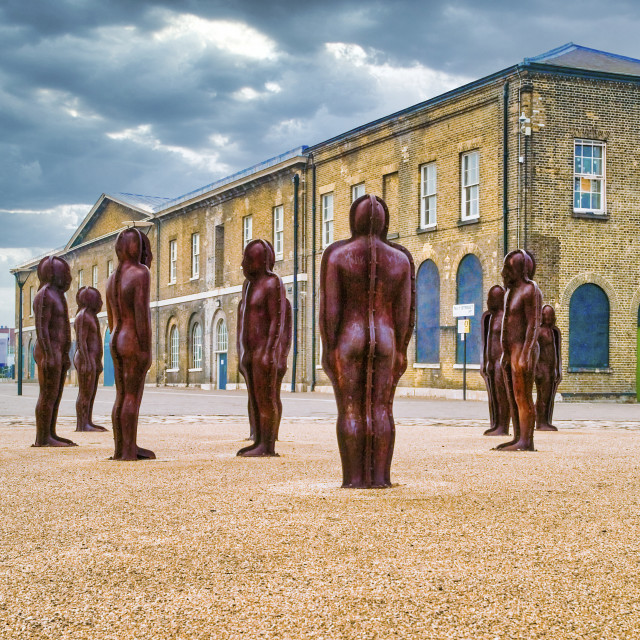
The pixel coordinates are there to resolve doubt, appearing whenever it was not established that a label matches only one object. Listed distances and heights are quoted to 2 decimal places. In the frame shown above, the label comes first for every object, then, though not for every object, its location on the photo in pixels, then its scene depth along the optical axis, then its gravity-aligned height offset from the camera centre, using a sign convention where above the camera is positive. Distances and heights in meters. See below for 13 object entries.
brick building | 28.12 +4.48
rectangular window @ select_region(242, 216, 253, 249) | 43.12 +5.01
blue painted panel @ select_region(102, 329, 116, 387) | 53.50 -1.37
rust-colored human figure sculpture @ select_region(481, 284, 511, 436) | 12.93 -0.13
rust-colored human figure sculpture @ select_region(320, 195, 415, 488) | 6.71 +0.04
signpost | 28.94 +0.75
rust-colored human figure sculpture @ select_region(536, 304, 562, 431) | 13.77 -0.24
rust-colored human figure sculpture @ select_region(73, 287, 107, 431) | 13.75 -0.09
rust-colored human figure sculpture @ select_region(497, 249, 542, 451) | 10.28 +0.11
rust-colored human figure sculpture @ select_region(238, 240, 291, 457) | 9.52 +0.08
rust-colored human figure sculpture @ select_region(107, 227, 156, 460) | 9.05 +0.11
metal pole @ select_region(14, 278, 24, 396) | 35.13 -0.61
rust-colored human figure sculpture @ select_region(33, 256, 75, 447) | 10.53 +0.05
